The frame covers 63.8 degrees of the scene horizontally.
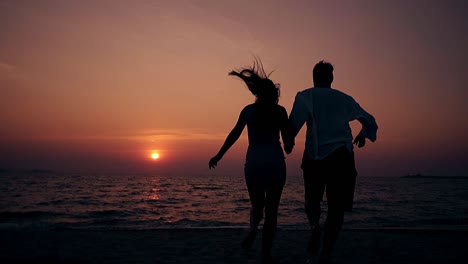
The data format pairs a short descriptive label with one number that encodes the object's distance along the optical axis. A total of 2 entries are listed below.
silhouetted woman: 4.11
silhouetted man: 4.13
